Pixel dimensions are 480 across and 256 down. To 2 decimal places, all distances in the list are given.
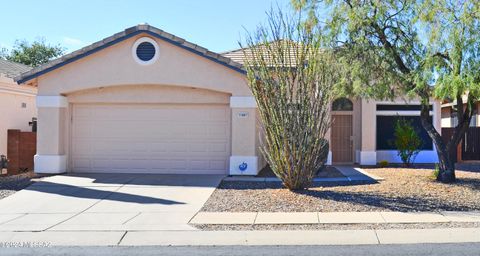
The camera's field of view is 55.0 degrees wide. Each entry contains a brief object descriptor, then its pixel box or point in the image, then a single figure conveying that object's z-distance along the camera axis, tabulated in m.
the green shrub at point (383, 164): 17.48
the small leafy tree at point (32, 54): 41.59
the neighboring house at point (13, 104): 17.78
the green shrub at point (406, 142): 17.11
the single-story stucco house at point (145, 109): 14.32
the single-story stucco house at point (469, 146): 19.27
